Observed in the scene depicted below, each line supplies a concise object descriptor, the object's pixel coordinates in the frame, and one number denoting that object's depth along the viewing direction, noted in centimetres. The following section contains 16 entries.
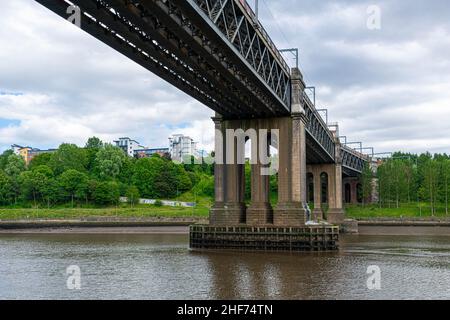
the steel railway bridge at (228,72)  2531
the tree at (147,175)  12888
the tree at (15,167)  12533
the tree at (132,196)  11888
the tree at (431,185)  10350
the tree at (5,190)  12208
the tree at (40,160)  14525
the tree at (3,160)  14971
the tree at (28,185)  12056
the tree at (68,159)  13800
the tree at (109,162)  13650
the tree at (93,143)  18000
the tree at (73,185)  12000
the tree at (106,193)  11875
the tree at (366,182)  11762
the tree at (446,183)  10329
